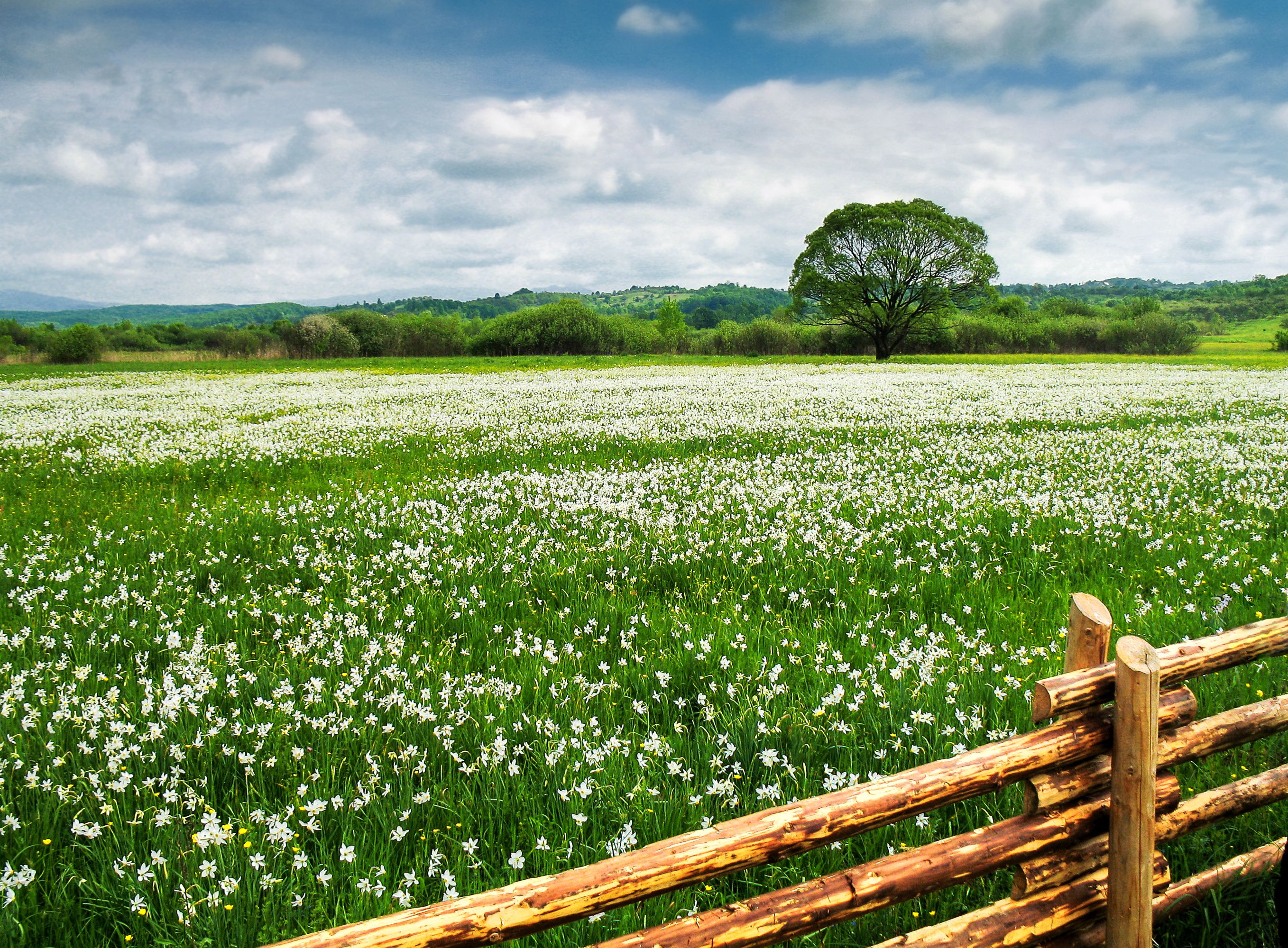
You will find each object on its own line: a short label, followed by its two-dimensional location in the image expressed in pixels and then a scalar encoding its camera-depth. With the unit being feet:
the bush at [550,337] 303.07
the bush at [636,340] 307.99
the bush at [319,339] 273.33
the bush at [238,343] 266.36
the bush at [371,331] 301.63
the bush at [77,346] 223.10
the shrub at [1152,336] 283.59
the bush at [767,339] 290.76
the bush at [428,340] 307.99
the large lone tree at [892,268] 210.79
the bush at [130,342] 269.03
